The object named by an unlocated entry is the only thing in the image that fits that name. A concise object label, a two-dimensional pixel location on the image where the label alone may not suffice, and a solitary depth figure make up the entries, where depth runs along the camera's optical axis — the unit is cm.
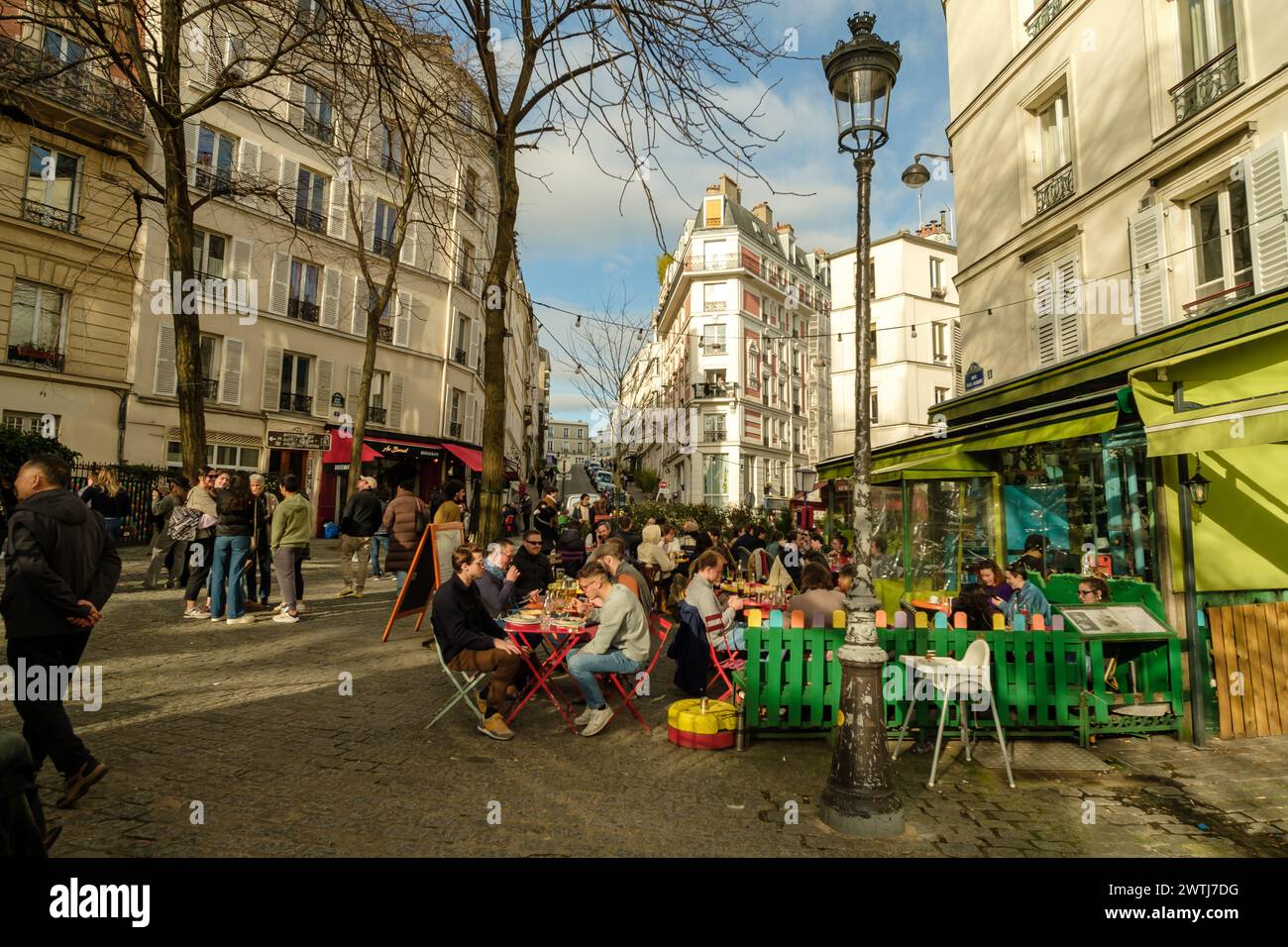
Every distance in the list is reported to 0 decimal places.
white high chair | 462
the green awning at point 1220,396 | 481
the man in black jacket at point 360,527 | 1019
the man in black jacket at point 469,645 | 506
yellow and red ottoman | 507
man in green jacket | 837
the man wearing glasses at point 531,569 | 773
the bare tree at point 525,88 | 425
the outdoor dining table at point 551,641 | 545
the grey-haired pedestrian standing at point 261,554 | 884
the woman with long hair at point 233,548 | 797
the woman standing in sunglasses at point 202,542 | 858
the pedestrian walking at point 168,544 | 1011
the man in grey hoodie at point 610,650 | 528
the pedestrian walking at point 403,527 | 904
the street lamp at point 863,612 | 378
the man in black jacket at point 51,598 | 356
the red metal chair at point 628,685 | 560
